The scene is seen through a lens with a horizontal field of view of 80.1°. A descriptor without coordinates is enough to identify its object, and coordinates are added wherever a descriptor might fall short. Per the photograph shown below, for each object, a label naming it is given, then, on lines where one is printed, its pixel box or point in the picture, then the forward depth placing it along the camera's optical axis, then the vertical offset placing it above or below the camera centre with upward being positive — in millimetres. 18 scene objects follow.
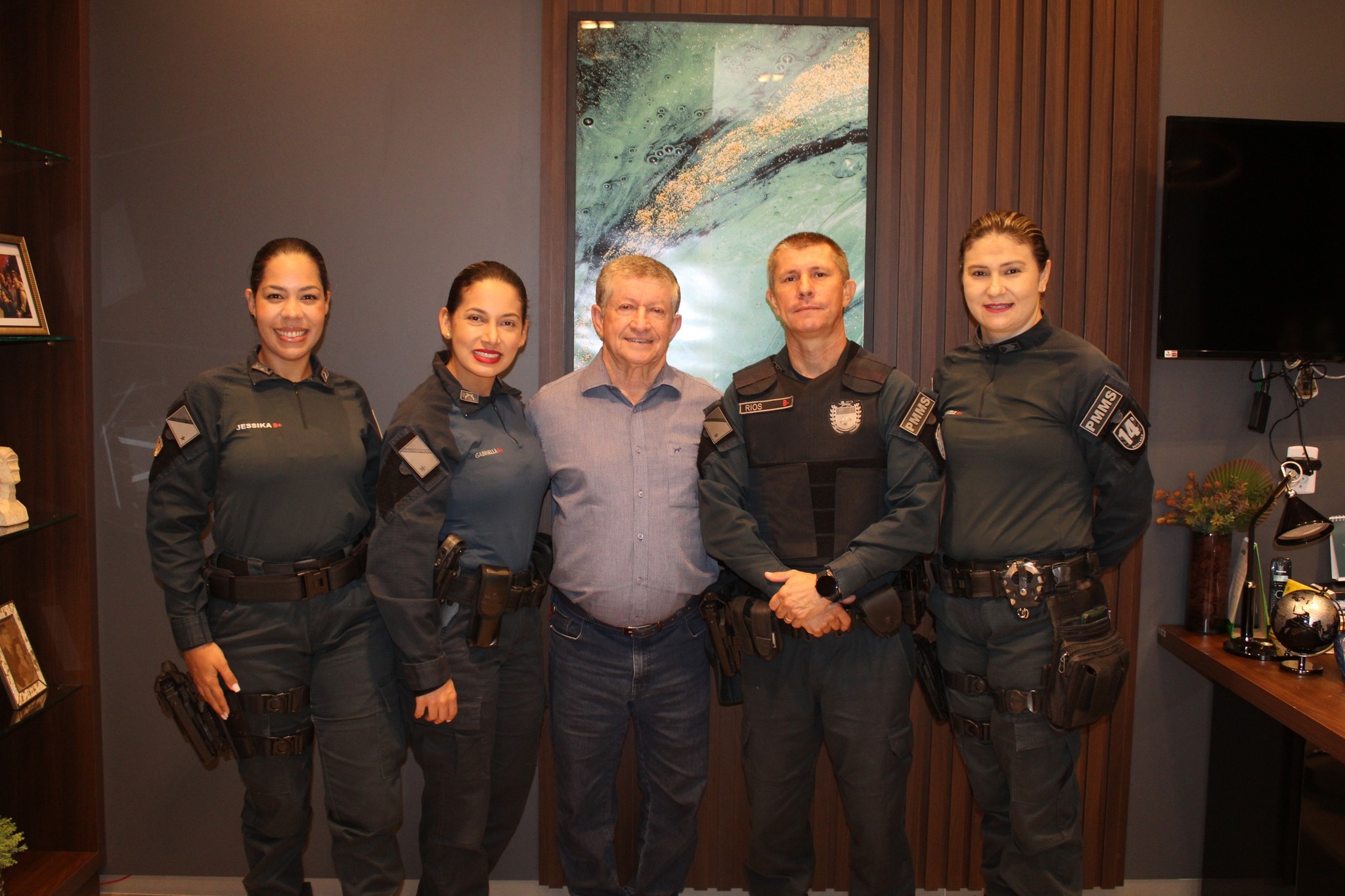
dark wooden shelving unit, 2697 -81
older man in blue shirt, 2346 -513
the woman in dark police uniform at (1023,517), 2193 -285
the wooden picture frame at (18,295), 2502 +336
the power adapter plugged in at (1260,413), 2830 +22
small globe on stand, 2420 -620
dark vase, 2781 -584
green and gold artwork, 2777 +915
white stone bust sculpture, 2445 -279
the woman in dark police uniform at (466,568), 2121 -442
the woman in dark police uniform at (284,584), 2145 -486
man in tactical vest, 2215 -347
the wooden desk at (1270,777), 2334 -1159
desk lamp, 2594 -381
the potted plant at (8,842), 2146 -1204
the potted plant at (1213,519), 2717 -344
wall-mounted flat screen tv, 2689 +624
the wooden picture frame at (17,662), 2508 -839
